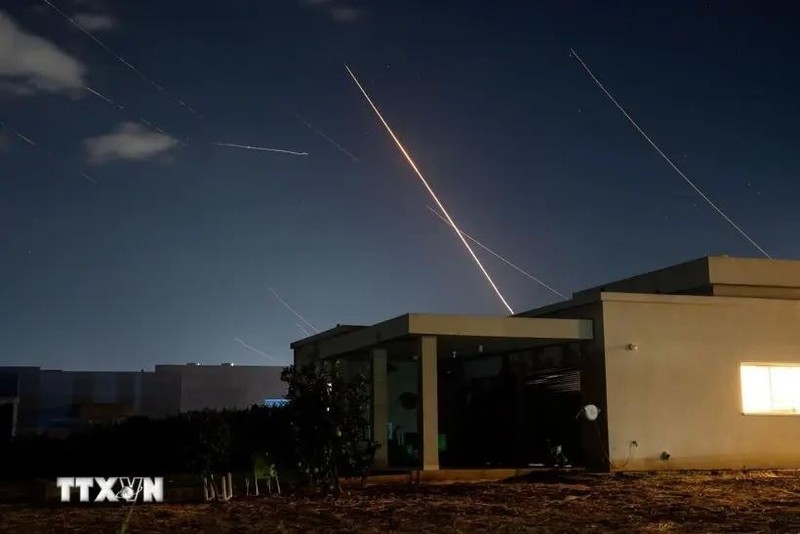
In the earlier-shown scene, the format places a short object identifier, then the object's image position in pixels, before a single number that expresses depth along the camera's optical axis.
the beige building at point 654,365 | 19.42
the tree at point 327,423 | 16.19
